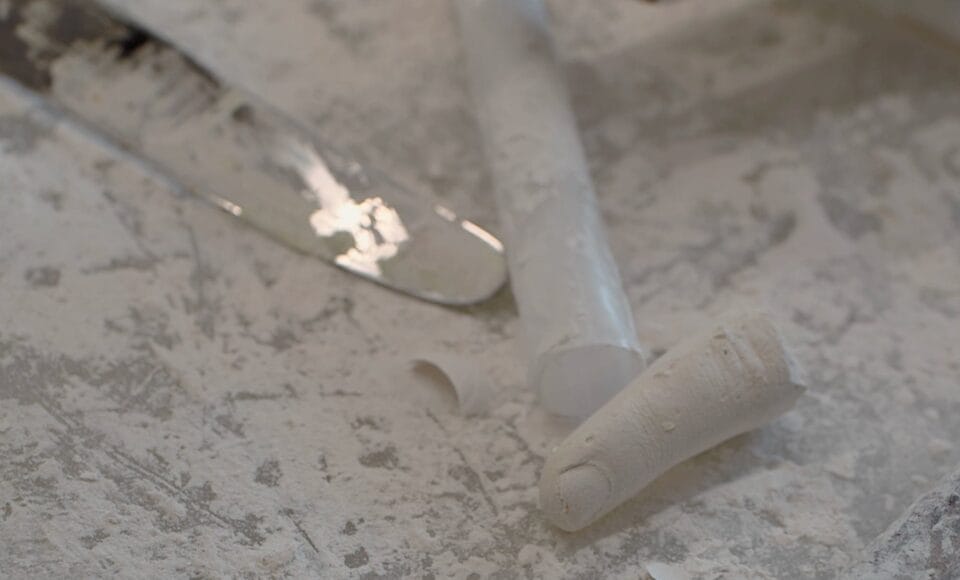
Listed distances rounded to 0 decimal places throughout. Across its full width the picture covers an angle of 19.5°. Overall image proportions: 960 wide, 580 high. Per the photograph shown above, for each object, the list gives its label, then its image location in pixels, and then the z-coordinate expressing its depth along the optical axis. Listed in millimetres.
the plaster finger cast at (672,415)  552
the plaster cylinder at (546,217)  573
